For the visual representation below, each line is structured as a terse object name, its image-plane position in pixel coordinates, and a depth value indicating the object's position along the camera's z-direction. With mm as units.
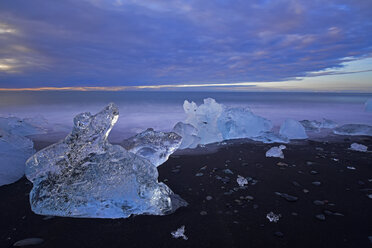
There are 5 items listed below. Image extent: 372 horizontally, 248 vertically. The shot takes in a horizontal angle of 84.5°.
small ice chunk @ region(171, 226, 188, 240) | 1896
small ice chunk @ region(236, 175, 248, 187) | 2852
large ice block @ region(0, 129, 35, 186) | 2977
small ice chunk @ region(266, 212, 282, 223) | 2082
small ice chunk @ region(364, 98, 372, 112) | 12774
